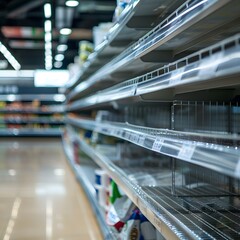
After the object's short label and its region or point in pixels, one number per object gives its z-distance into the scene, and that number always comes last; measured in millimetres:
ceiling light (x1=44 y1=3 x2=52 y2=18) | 7193
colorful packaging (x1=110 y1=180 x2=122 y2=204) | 2738
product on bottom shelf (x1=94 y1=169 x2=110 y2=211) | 3217
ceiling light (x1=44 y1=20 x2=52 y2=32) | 8469
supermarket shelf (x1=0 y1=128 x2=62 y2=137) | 15570
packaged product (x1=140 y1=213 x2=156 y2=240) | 2059
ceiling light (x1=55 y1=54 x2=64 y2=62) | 14094
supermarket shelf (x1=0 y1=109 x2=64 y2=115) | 15628
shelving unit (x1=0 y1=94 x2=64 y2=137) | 15656
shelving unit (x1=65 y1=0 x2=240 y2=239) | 1067
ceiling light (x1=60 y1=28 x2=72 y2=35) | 9789
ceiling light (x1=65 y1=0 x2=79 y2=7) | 7372
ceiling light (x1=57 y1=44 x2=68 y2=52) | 12215
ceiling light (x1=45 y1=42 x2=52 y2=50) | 11059
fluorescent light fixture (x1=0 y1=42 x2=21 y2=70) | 11402
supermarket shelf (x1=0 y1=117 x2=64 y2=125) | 15680
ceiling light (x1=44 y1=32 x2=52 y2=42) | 9752
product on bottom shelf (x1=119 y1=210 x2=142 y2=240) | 2051
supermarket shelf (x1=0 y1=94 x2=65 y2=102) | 15688
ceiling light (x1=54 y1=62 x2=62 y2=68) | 15959
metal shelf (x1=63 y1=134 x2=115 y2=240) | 2645
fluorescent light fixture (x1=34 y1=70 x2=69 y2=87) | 15938
